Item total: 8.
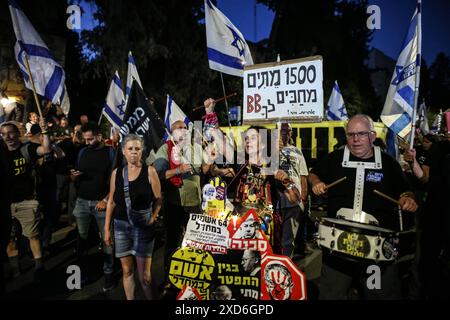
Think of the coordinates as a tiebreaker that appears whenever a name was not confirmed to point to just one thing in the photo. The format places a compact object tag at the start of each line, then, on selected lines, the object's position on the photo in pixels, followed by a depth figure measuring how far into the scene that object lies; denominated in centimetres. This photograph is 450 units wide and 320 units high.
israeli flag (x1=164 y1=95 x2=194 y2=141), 677
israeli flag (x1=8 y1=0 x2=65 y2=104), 496
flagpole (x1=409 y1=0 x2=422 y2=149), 397
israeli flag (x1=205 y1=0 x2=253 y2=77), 564
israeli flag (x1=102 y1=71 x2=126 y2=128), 657
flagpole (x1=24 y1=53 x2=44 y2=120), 471
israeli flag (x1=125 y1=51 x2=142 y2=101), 617
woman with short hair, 371
